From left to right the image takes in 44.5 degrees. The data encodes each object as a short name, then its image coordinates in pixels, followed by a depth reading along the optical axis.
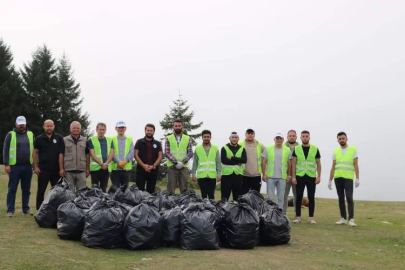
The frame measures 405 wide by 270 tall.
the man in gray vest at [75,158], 9.61
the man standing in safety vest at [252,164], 10.21
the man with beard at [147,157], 10.08
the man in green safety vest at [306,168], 10.23
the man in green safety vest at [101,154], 9.95
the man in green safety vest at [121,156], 10.16
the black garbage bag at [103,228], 6.61
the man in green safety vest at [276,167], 10.24
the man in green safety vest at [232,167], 9.78
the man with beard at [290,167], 10.62
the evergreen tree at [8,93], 37.53
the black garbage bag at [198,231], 6.72
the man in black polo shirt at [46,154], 9.32
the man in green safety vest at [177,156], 10.18
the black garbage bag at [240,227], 7.05
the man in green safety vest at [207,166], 9.81
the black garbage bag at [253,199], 8.20
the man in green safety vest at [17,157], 9.17
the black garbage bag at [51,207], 8.02
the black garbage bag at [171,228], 6.89
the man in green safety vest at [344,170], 10.16
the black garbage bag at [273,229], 7.50
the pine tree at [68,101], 41.09
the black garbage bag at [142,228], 6.56
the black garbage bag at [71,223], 6.99
